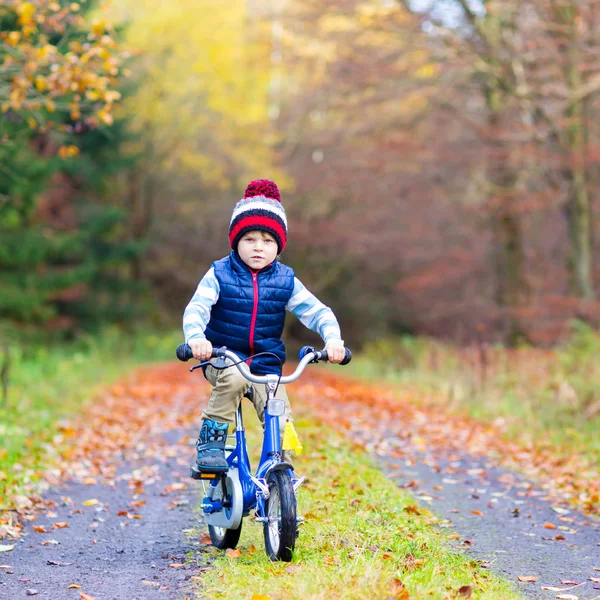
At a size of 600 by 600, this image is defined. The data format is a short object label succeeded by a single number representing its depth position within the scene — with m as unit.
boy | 5.35
